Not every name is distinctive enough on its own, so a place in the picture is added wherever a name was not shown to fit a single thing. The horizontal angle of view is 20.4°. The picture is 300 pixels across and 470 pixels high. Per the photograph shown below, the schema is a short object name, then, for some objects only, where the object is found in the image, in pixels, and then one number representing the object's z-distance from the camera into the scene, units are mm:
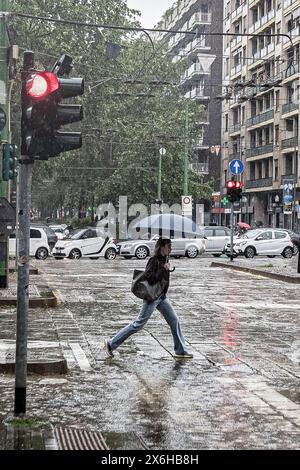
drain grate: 6020
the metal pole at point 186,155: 51469
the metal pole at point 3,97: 17688
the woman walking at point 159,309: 9984
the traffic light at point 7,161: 15012
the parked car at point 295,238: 41900
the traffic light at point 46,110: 6965
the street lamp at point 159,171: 51338
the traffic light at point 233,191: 30719
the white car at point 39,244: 38031
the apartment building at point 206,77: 78312
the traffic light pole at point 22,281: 6973
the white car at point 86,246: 38688
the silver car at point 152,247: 39938
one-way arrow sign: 30578
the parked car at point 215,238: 43062
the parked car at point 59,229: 53959
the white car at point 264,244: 41062
